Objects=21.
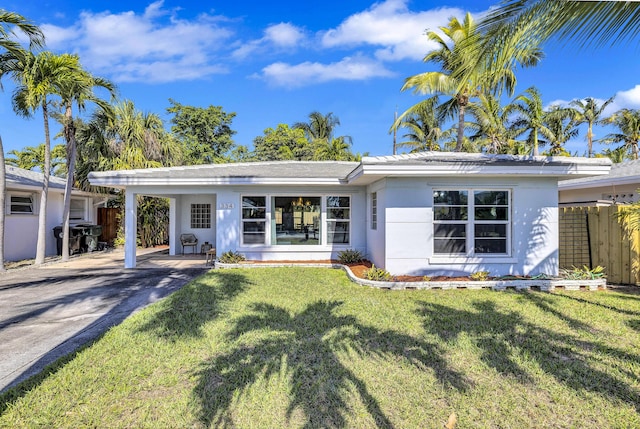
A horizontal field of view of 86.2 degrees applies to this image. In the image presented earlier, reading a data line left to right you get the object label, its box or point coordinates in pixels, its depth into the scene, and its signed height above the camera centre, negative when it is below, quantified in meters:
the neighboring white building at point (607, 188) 11.05 +1.50
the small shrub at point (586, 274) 8.37 -1.12
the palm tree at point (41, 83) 10.38 +4.57
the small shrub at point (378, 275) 8.59 -1.17
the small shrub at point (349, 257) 11.30 -0.93
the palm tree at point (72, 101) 11.31 +4.52
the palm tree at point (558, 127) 26.67 +8.64
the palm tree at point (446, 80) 15.10 +6.86
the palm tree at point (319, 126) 37.88 +11.52
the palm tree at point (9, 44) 10.05 +5.52
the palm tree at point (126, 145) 14.52 +4.07
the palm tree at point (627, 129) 28.07 +8.42
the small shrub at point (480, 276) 8.60 -1.19
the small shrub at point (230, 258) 11.12 -0.96
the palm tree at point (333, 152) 32.25 +7.46
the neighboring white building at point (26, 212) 13.22 +0.68
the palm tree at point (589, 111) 30.58 +10.60
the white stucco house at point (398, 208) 8.85 +0.61
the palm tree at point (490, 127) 18.41 +7.02
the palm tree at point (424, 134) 25.28 +8.07
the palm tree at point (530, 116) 22.92 +8.37
